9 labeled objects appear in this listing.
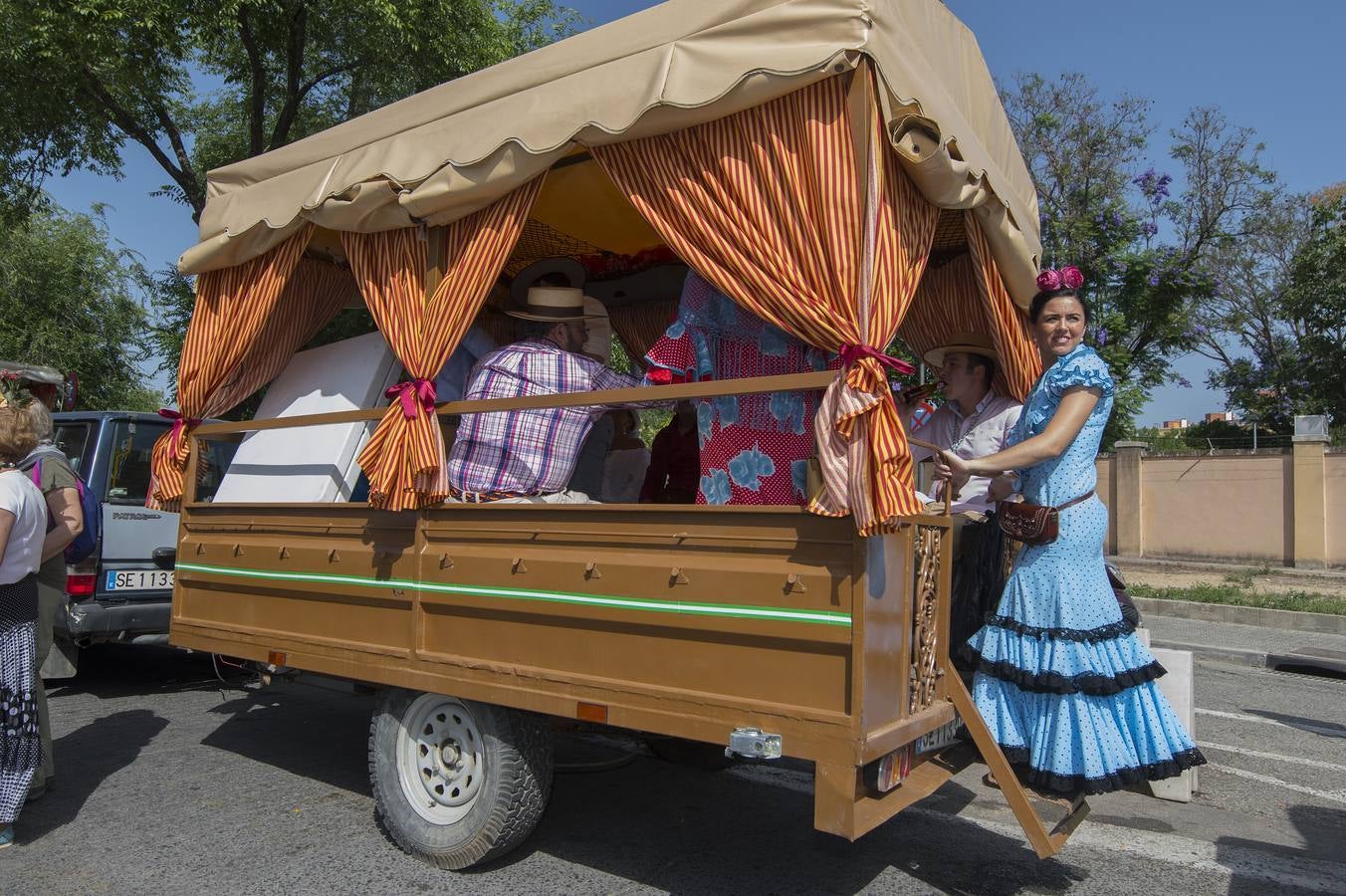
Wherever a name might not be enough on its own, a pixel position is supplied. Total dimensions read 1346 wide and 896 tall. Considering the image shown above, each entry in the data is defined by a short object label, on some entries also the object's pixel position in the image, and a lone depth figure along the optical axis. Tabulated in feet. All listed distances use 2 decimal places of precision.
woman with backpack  14.40
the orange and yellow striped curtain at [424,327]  12.39
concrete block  15.28
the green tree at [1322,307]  61.62
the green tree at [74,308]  65.36
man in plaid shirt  12.92
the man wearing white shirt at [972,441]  12.41
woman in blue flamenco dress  10.32
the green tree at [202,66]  33.22
